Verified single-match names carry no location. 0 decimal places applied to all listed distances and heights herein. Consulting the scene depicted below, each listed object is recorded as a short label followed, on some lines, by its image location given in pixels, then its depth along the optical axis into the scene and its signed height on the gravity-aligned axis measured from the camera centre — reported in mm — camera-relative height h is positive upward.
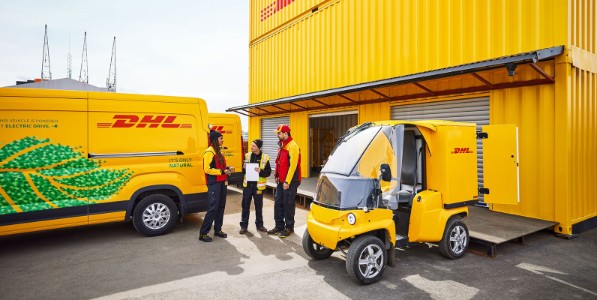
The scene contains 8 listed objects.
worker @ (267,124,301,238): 5812 -513
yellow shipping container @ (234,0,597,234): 5707 +1619
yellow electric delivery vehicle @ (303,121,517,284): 3969 -543
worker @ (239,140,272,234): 6016 -593
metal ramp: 4887 -1244
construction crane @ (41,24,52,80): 48512 +12713
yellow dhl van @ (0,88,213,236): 4941 -119
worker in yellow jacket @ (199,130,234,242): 5527 -429
